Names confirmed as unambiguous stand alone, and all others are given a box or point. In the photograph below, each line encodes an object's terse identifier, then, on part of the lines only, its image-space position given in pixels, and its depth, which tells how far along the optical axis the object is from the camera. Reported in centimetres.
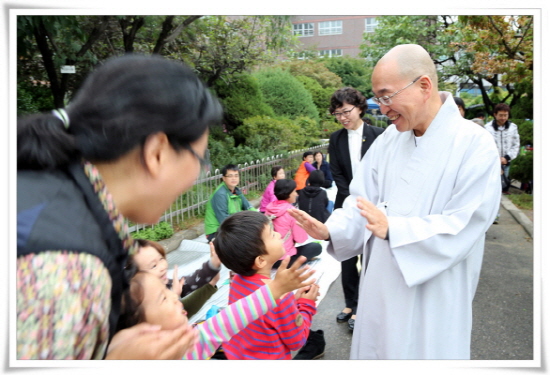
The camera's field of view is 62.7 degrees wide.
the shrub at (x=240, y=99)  1328
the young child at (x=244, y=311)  157
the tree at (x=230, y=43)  1011
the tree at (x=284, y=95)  1630
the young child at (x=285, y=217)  455
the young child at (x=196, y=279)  221
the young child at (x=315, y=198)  537
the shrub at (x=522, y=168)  793
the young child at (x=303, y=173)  819
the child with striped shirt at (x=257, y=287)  208
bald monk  194
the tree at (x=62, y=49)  606
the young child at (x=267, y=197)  616
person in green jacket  513
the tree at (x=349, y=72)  2717
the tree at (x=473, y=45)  609
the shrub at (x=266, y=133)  1189
